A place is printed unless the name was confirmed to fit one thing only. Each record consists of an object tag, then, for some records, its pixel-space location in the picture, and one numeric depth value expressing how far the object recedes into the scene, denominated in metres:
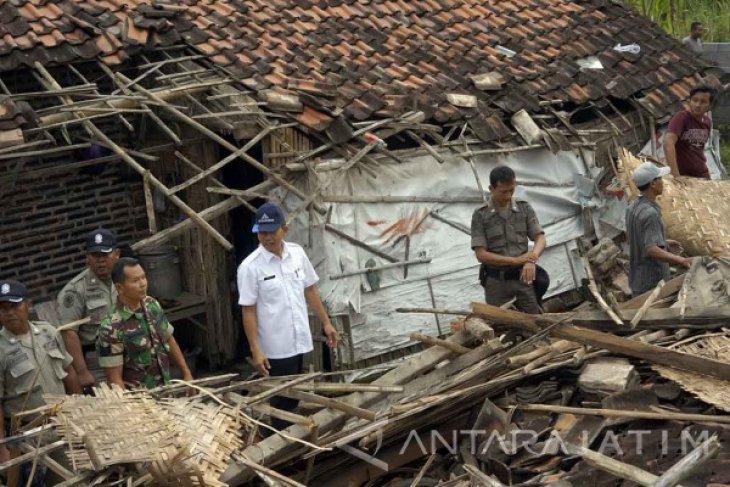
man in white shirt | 7.24
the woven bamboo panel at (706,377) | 5.86
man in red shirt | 10.07
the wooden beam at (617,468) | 5.17
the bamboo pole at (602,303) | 6.67
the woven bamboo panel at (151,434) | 5.39
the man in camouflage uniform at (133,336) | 6.54
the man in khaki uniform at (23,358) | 6.40
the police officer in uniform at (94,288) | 7.23
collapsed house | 8.81
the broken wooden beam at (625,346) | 6.02
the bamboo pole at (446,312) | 7.03
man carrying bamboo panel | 7.64
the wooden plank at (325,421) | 5.63
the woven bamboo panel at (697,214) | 9.59
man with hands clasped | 7.93
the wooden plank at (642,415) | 5.71
